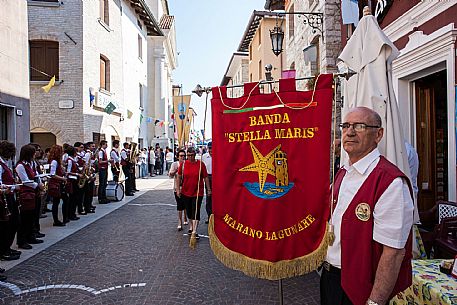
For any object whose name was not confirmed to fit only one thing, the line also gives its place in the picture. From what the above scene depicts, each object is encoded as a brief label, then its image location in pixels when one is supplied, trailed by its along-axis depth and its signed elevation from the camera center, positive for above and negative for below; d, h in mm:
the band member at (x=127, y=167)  14773 -589
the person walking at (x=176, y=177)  8462 -557
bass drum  13219 -1308
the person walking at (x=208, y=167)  9097 -378
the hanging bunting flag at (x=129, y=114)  23112 +2142
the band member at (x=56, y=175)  8781 -503
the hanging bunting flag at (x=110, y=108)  18625 +2038
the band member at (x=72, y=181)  9615 -722
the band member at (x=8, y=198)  6250 -731
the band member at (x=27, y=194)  6984 -730
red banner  3170 -258
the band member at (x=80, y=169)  10383 -447
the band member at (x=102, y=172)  12664 -678
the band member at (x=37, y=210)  7662 -1158
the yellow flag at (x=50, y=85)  14630 +2465
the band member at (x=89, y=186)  11023 -958
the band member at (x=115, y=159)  13805 -275
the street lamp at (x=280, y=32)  12094 +3593
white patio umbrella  3914 +625
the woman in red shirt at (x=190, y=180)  8070 -594
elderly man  2156 -413
